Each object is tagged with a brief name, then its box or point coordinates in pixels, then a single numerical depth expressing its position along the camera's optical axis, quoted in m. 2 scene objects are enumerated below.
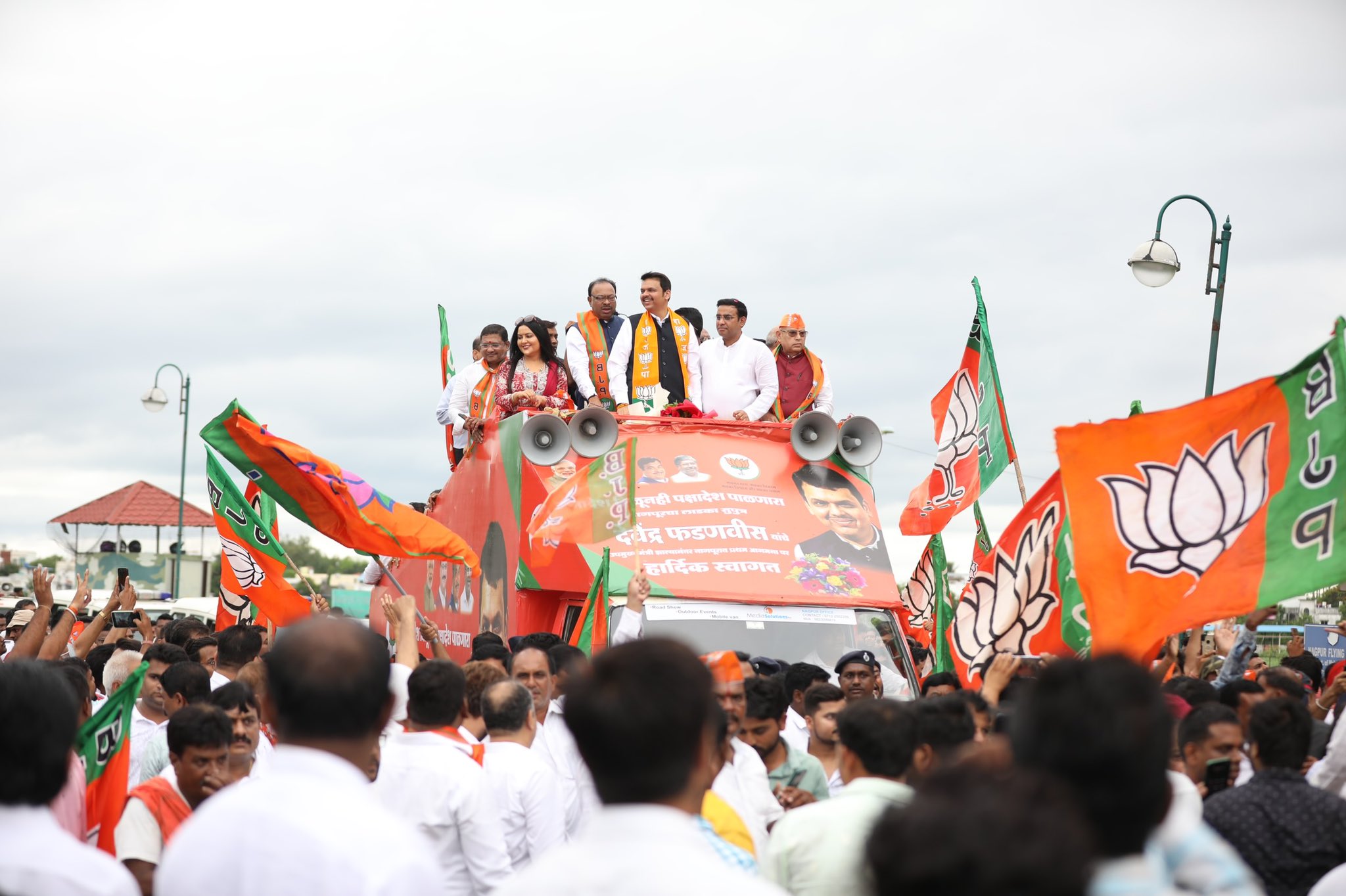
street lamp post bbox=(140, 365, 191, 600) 29.95
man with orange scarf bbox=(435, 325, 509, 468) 13.33
